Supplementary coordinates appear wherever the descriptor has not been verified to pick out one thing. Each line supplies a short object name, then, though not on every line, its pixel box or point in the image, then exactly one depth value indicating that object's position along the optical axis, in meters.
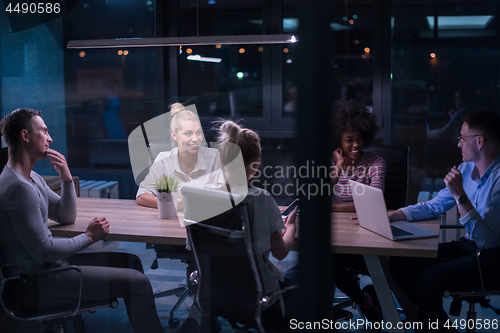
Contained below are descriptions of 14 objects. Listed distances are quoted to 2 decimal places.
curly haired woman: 2.66
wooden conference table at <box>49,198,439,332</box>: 1.94
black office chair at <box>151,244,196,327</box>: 2.73
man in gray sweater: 2.02
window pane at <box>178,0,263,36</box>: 4.52
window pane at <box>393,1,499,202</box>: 4.17
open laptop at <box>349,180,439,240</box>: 2.00
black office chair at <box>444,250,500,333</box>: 2.19
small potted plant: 2.46
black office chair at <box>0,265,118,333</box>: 2.06
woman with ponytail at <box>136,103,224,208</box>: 2.81
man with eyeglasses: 2.19
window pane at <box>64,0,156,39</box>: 4.73
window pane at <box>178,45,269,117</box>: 4.62
